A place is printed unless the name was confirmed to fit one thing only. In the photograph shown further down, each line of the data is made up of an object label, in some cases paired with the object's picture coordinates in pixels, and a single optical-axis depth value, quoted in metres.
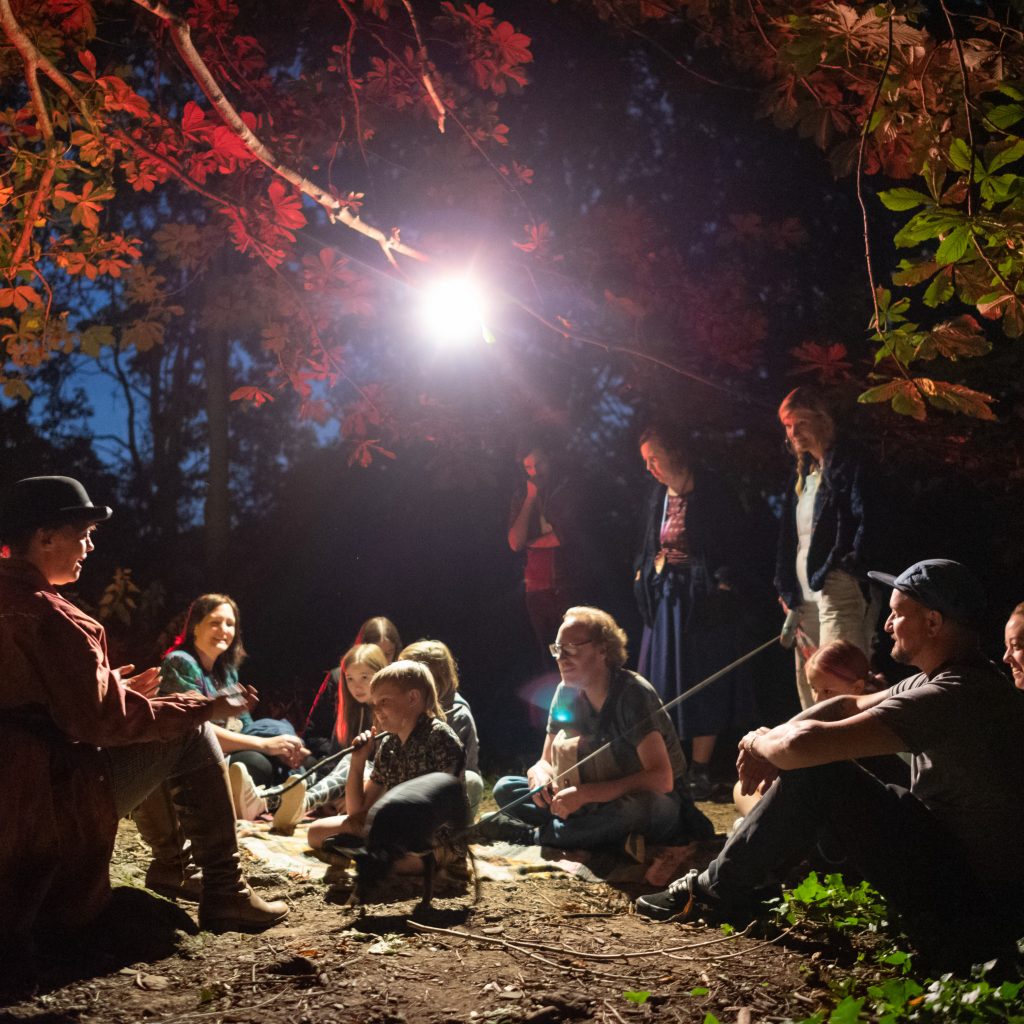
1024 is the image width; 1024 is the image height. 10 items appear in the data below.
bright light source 5.20
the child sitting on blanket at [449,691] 5.07
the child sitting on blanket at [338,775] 5.32
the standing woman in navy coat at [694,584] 6.20
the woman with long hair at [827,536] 5.22
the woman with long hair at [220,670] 5.36
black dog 3.71
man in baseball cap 2.87
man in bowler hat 2.91
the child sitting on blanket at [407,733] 4.29
